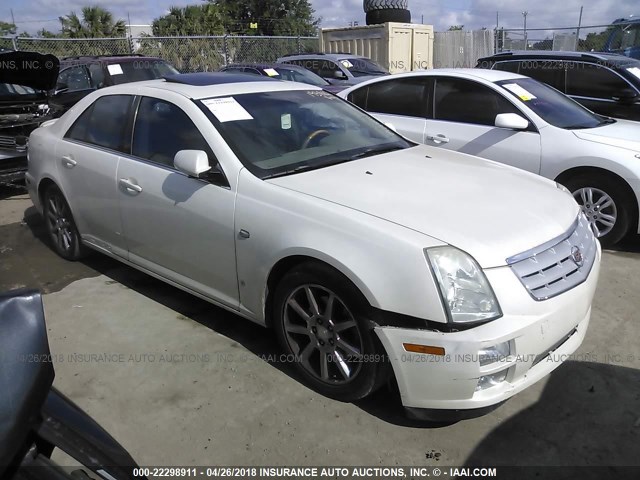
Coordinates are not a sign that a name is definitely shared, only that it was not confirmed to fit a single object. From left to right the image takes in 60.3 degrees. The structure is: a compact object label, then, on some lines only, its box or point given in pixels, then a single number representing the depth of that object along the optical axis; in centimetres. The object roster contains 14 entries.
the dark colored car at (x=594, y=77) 695
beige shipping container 1853
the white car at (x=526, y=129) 491
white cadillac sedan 245
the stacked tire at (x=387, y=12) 1975
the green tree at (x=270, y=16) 4744
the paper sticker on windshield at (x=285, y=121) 361
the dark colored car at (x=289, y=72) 1172
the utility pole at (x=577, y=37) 1633
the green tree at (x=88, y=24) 2578
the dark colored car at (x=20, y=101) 657
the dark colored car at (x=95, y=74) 974
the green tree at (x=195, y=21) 3006
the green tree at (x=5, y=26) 3366
